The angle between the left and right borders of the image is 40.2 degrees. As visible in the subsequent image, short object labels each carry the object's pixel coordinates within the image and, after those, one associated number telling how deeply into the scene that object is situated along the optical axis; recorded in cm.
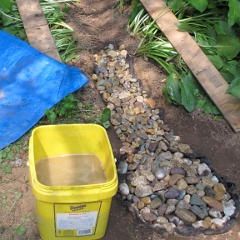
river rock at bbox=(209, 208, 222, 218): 199
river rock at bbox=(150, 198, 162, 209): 200
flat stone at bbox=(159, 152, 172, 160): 226
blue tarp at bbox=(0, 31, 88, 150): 226
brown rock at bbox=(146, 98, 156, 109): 265
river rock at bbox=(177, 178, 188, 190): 210
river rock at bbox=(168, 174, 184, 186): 212
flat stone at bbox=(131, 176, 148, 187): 209
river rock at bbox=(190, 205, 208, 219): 197
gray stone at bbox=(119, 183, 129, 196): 203
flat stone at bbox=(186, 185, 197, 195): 208
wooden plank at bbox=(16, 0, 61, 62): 270
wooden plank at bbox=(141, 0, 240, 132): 257
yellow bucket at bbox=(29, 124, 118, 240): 142
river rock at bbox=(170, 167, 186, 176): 217
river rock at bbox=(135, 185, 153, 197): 205
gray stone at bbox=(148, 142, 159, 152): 230
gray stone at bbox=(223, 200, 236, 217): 203
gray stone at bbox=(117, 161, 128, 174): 215
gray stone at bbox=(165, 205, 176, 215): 198
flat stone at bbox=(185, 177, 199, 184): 213
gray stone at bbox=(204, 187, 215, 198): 209
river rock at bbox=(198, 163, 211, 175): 221
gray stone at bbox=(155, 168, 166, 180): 214
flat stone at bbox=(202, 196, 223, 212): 202
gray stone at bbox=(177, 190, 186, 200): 205
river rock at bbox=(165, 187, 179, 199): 205
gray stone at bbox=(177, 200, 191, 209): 200
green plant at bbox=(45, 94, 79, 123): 233
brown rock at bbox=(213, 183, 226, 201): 208
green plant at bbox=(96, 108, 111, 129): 235
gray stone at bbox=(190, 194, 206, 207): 203
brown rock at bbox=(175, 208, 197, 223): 195
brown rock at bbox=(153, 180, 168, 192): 208
